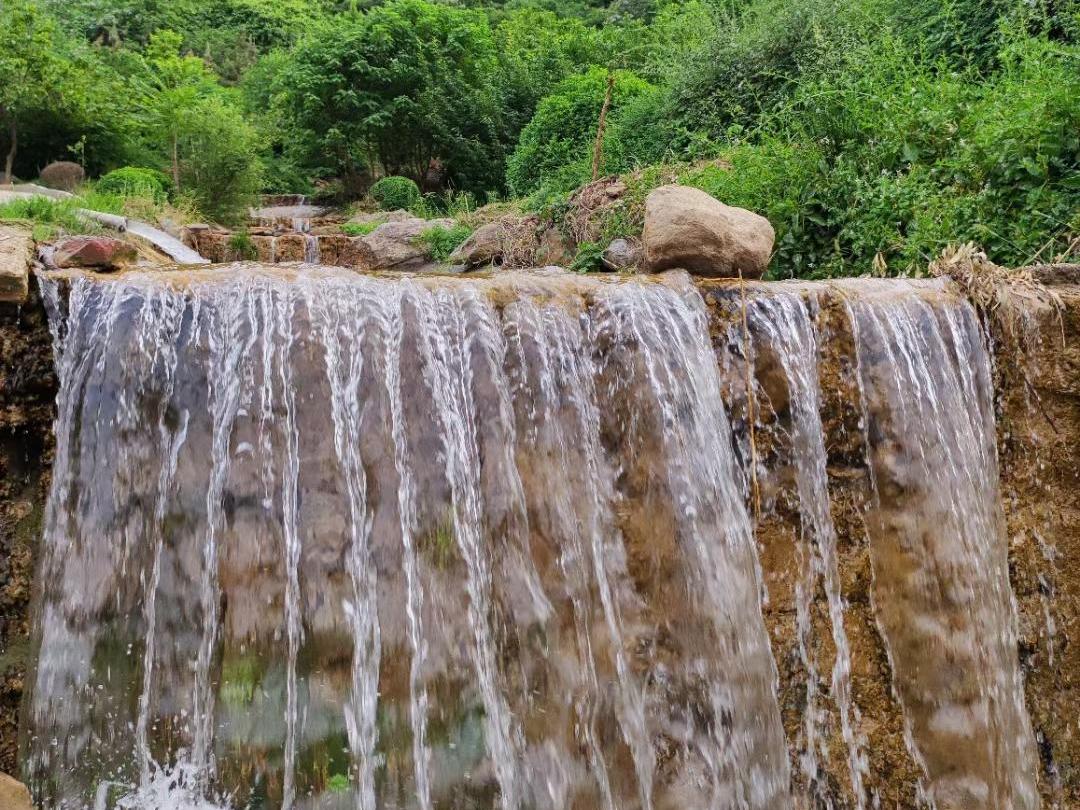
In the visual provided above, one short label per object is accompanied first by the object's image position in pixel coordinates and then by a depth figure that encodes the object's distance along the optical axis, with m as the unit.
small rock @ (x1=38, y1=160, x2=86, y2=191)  10.95
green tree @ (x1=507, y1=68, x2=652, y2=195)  10.81
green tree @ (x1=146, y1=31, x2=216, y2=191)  10.55
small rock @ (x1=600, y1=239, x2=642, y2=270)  6.03
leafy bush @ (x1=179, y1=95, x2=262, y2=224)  10.33
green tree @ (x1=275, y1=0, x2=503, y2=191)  14.95
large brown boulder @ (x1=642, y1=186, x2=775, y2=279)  3.69
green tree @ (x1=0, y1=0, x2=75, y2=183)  9.95
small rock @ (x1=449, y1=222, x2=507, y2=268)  7.87
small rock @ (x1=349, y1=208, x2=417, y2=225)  12.04
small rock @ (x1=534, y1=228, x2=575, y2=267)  7.18
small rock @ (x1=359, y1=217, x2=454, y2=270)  9.20
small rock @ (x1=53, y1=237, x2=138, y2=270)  3.19
